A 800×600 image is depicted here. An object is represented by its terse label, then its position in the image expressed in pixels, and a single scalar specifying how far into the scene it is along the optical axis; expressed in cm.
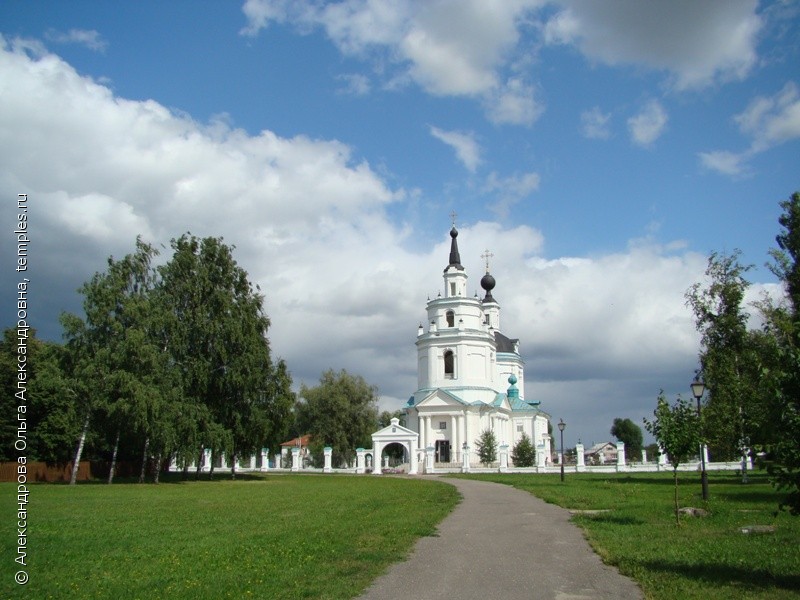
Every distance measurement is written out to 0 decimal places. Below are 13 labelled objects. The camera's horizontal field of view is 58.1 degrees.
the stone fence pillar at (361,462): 6369
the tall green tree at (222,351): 4119
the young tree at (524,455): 6369
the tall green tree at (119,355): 3653
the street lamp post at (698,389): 2119
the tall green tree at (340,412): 7038
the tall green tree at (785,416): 966
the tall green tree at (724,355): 3425
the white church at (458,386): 7000
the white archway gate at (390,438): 6138
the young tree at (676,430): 1833
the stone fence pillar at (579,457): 5934
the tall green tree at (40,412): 4159
